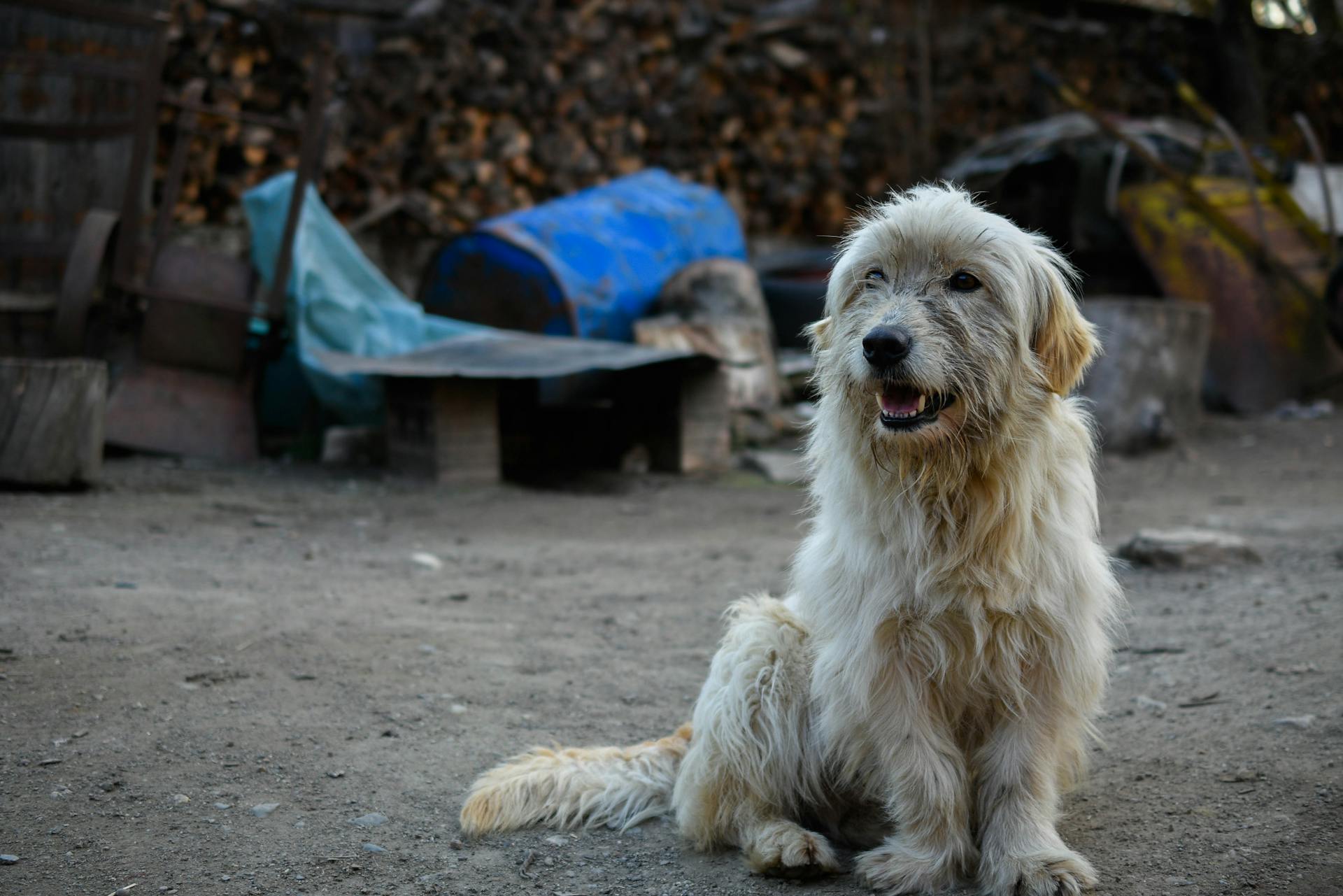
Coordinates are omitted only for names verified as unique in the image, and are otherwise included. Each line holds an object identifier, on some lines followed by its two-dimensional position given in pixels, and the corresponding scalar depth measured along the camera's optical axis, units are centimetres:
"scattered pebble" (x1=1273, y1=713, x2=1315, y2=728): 334
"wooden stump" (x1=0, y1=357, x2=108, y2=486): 591
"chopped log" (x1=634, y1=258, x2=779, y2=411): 885
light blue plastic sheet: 802
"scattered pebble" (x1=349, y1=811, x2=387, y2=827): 299
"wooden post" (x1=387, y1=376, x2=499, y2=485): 744
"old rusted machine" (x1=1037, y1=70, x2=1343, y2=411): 1005
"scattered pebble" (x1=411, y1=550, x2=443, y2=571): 572
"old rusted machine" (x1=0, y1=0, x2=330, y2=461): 736
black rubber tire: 1062
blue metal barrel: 855
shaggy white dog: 267
